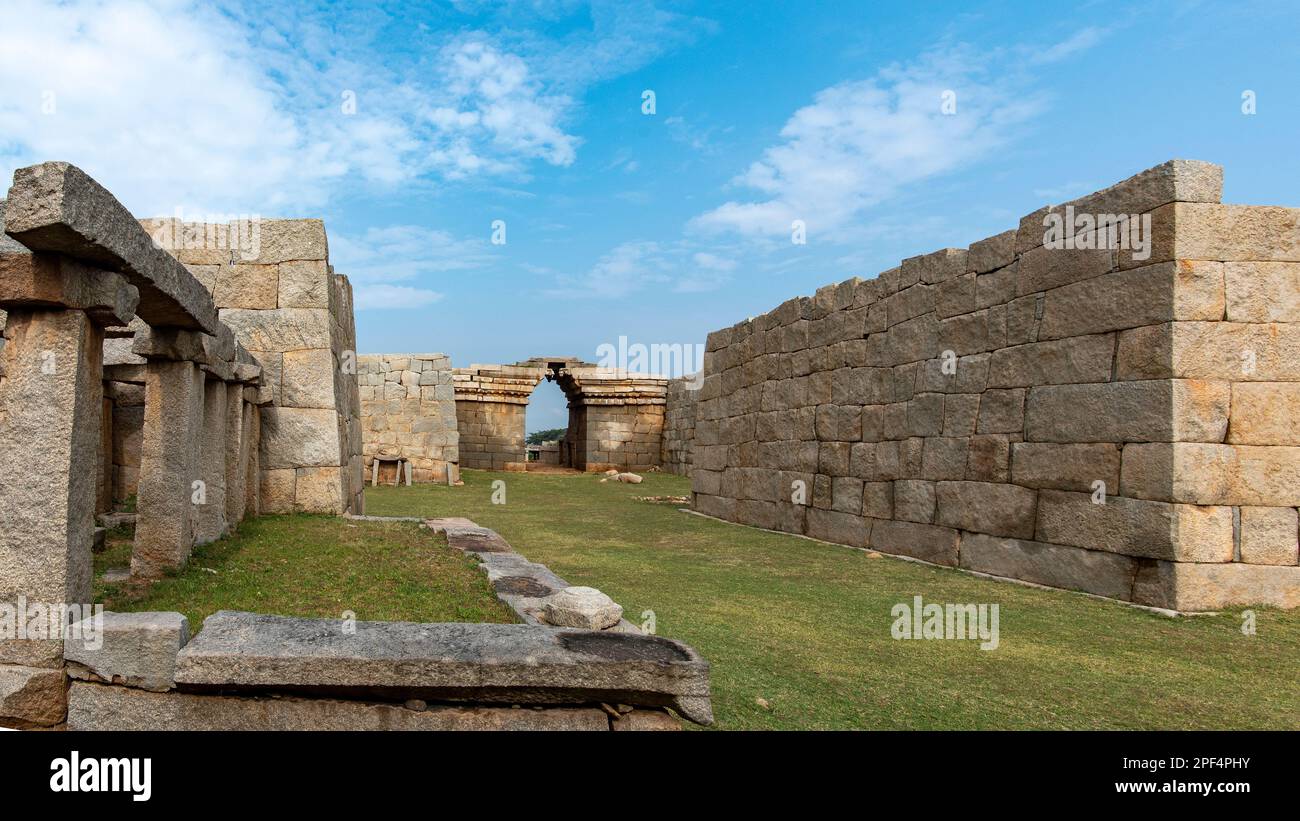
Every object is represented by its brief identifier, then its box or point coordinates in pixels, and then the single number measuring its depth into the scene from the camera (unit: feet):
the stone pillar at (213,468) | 18.34
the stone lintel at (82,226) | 8.90
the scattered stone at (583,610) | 12.32
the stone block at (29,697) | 9.72
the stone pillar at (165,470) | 15.17
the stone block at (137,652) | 9.61
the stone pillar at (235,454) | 21.47
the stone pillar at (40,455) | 10.19
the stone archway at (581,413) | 76.89
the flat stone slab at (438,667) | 9.27
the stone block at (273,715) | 9.50
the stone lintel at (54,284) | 9.82
